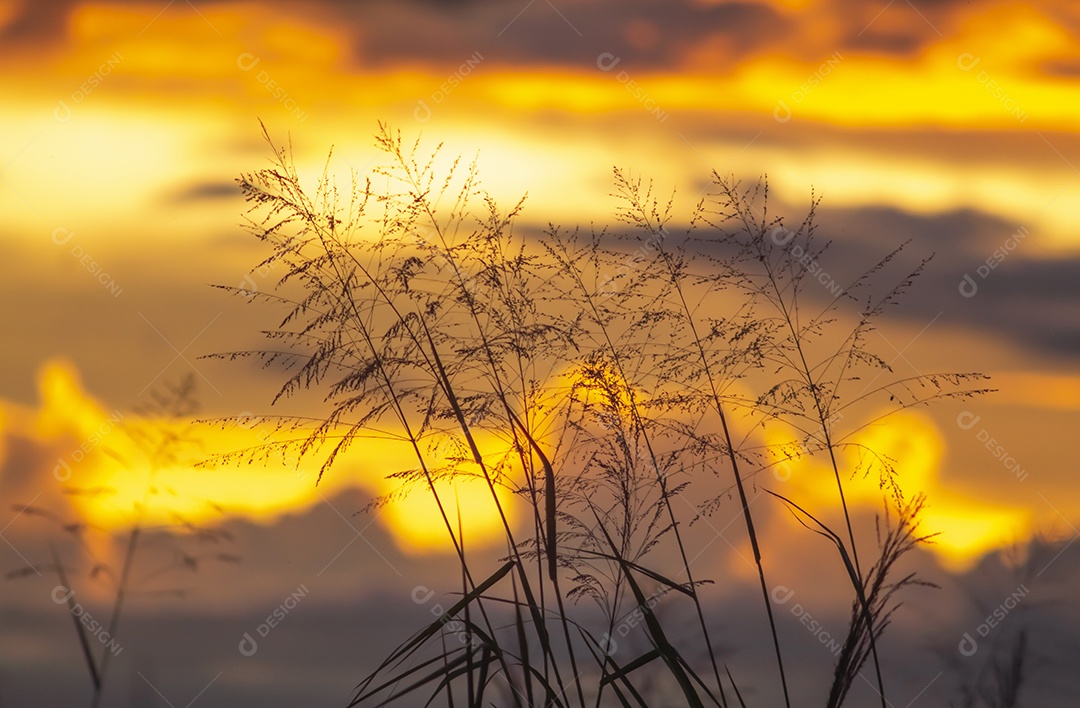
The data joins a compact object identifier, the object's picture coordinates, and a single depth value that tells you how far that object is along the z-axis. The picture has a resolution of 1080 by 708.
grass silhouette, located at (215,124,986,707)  5.62
